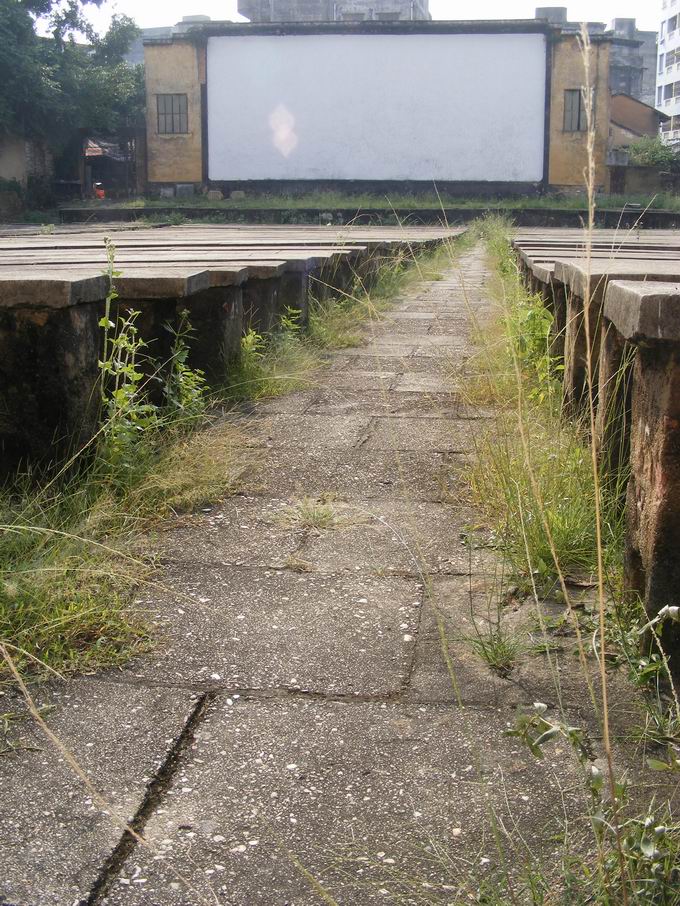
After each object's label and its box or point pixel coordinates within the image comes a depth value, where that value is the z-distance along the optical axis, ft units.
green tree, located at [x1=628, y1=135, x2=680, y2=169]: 84.38
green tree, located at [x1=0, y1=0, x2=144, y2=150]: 75.20
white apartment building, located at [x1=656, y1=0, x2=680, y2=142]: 158.71
